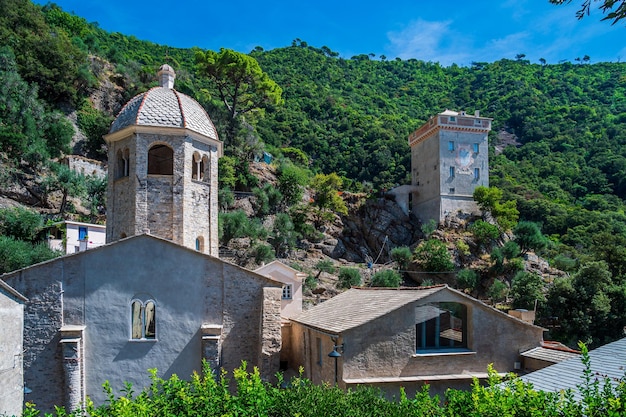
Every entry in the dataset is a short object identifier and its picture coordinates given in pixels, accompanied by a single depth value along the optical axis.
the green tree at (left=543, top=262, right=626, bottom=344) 35.09
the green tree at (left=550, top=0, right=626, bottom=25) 7.63
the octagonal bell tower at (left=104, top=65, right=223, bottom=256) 17.83
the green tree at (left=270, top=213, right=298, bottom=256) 47.31
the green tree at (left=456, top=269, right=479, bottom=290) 46.84
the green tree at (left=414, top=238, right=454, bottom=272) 48.03
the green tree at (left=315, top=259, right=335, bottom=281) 44.34
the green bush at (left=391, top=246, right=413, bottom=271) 49.16
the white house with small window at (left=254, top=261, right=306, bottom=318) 30.61
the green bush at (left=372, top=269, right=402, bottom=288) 43.00
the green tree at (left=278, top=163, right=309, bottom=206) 53.91
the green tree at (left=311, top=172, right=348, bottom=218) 55.19
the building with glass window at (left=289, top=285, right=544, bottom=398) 14.36
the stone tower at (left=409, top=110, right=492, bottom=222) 58.72
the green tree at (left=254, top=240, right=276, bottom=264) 42.62
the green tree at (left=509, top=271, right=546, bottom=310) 37.78
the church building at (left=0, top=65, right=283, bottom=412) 15.07
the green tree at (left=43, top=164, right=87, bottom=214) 40.38
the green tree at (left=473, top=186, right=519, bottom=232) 55.97
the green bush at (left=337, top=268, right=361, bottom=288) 41.62
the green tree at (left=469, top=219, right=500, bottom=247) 53.19
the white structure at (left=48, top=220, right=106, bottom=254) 34.50
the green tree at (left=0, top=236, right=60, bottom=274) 30.05
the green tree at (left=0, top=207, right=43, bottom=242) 34.88
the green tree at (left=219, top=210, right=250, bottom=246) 43.94
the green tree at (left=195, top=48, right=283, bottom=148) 57.75
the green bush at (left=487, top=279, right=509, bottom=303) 44.84
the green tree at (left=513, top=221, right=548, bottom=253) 54.12
